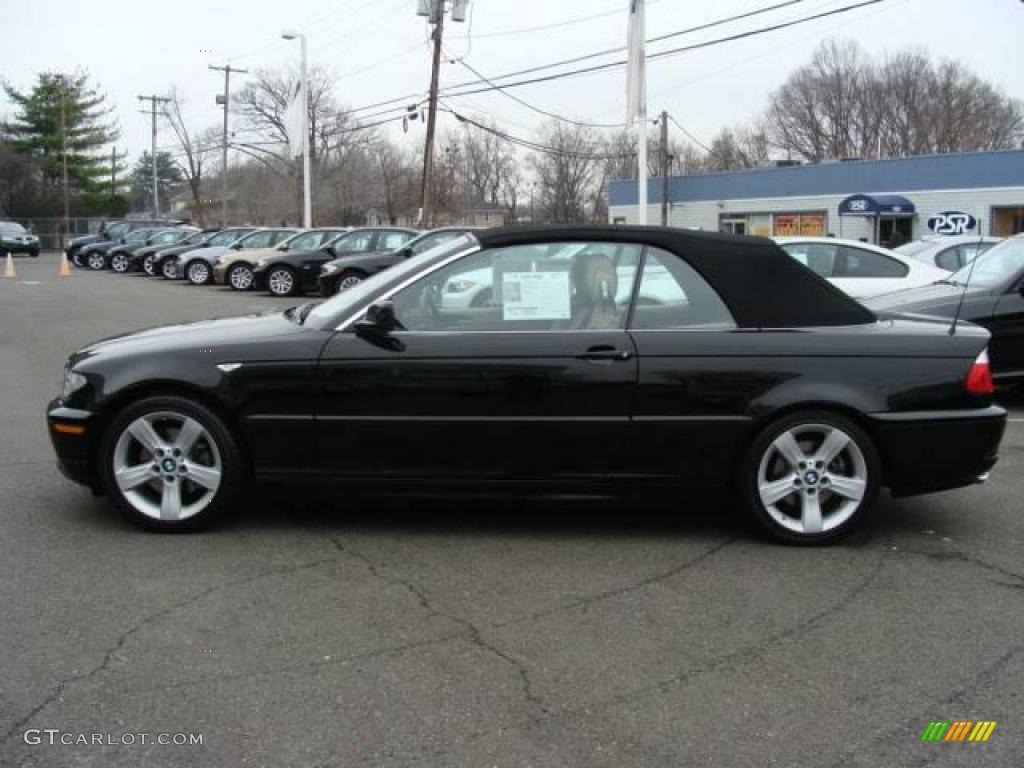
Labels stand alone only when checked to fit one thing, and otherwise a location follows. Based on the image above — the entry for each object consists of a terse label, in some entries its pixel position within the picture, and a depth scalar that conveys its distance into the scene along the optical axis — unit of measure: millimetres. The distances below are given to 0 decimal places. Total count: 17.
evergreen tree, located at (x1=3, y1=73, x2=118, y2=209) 66250
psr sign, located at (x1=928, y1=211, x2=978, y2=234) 36000
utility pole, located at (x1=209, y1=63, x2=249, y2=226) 59906
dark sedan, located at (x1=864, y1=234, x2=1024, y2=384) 8172
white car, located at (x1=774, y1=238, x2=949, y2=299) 11430
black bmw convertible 4762
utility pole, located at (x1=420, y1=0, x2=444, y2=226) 32500
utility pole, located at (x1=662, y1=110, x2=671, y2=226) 48719
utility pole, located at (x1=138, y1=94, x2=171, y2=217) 78875
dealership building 36156
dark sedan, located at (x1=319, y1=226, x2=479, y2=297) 19281
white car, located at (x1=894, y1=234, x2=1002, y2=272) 12633
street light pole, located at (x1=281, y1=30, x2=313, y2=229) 31883
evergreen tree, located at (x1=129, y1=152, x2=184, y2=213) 123438
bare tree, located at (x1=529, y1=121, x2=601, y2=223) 70438
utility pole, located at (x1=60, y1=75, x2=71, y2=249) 62812
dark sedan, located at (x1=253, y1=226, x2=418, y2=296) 22188
